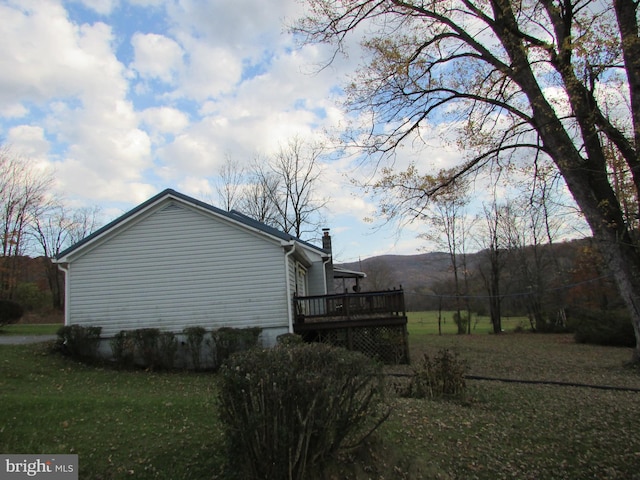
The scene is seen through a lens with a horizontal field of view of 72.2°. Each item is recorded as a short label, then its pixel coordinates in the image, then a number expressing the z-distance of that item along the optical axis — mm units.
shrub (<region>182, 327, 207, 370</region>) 12156
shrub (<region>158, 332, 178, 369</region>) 12022
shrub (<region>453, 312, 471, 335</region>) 29719
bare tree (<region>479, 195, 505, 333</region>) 29516
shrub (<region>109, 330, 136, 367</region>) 12008
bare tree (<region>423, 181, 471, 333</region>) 29906
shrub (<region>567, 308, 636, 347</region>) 19031
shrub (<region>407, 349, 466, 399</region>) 7359
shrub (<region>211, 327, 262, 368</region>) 11859
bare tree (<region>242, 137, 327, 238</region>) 33469
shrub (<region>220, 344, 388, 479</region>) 3545
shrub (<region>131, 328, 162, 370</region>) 11992
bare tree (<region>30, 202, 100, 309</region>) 36500
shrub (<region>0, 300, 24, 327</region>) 17922
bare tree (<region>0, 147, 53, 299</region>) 30086
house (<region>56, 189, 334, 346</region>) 12812
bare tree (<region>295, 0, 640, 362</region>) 6746
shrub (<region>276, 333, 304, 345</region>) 10859
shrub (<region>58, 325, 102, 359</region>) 11969
